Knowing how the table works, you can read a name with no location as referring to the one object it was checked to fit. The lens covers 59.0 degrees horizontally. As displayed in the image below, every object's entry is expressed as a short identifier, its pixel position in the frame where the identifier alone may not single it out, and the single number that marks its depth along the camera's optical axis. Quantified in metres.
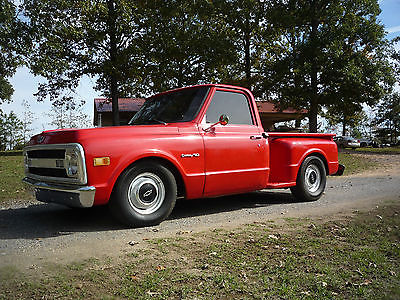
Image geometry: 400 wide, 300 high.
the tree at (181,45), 20.30
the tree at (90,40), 17.60
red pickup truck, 4.40
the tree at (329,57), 23.25
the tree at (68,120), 31.08
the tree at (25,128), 34.56
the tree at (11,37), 16.23
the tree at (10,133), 35.94
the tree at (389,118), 58.34
